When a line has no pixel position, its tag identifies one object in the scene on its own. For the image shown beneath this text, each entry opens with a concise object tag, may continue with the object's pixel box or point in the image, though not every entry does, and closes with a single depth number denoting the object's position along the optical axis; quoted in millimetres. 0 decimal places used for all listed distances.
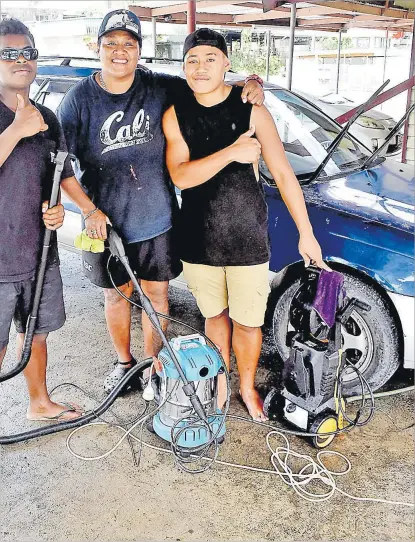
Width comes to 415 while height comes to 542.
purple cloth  2572
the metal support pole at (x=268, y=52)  11694
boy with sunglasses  2305
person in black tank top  2492
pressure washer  2643
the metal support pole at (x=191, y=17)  5059
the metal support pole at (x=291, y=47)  6818
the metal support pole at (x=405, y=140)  5258
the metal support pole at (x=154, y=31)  7974
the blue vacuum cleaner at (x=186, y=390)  2516
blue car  2855
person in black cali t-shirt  2656
